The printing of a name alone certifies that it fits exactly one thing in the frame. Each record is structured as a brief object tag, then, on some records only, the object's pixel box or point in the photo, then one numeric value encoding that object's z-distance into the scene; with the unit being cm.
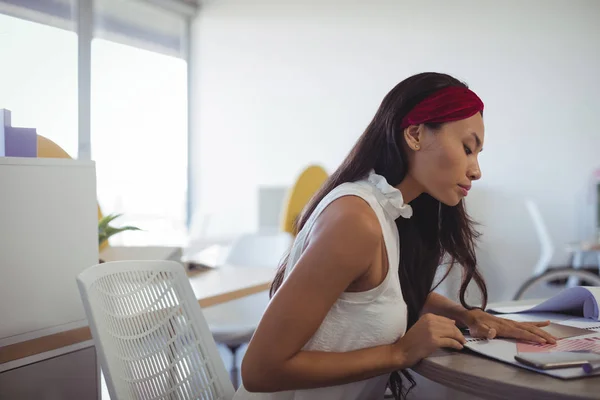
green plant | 206
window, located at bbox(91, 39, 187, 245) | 588
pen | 91
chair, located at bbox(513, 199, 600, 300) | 431
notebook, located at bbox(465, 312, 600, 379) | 93
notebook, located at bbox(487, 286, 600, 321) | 133
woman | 101
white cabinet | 144
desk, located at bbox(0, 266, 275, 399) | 142
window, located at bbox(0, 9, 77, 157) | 491
